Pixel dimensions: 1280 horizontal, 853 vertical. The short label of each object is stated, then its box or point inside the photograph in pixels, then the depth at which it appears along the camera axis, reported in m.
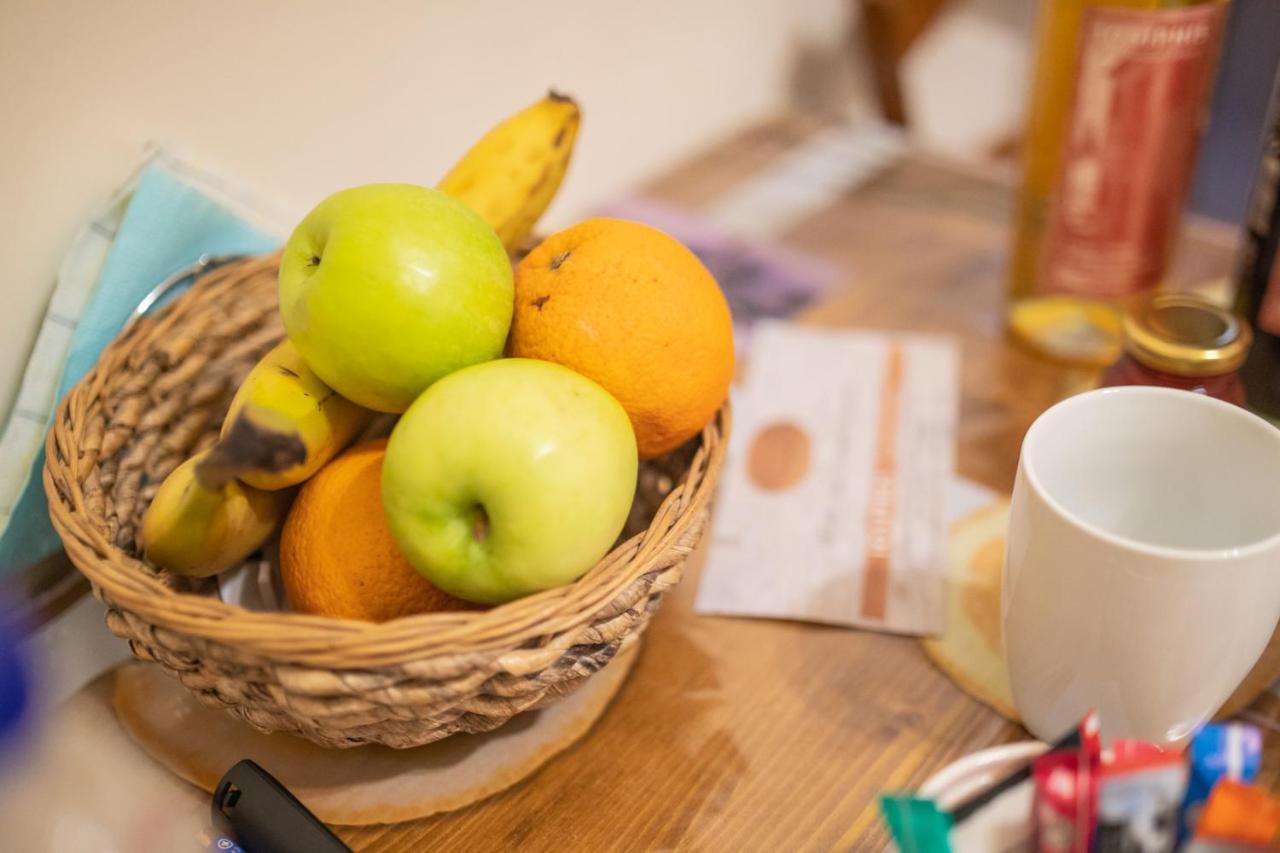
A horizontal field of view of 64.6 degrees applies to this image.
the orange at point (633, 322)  0.43
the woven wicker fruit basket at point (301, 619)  0.35
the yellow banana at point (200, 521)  0.41
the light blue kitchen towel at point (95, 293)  0.49
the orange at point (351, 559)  0.42
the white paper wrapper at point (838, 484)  0.53
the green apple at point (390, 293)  0.40
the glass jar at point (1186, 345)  0.46
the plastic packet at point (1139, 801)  0.30
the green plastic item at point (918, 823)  0.30
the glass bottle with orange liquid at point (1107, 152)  0.59
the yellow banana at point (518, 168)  0.53
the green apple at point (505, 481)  0.37
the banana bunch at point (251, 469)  0.38
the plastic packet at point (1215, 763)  0.30
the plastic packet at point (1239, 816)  0.29
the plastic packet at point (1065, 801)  0.30
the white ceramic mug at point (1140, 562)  0.35
